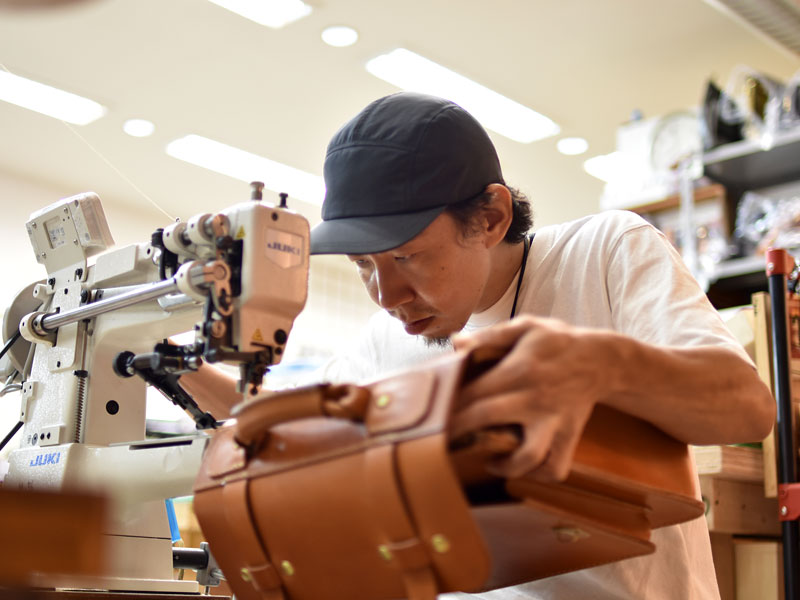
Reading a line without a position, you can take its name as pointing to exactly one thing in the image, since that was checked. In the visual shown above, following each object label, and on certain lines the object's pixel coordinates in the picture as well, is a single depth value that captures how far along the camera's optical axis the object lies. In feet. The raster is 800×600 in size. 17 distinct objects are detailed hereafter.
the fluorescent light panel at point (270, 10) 14.38
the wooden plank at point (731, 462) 7.45
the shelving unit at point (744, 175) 10.45
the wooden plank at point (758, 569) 7.75
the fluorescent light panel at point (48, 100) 16.96
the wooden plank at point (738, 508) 7.77
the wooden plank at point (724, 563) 8.05
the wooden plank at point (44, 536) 2.09
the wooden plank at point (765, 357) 7.63
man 3.35
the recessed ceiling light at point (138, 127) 18.51
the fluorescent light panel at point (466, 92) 16.56
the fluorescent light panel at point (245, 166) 19.86
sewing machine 4.17
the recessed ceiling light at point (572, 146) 19.86
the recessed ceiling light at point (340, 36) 15.41
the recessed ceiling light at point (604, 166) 20.85
